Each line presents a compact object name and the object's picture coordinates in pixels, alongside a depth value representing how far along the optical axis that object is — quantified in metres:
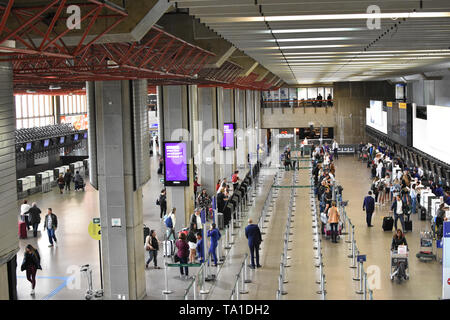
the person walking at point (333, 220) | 19.36
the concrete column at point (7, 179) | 9.04
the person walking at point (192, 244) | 17.27
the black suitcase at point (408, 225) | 21.53
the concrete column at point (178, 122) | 23.77
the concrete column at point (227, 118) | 34.16
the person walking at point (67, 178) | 35.59
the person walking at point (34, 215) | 23.02
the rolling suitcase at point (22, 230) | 22.84
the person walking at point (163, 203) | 25.17
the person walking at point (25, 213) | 23.86
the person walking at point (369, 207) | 22.06
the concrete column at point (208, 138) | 31.27
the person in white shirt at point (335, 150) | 49.47
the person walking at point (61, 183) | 35.31
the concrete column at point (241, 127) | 44.47
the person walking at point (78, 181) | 35.88
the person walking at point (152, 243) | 17.18
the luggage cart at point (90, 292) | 15.39
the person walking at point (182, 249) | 16.19
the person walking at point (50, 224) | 21.14
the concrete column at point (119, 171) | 15.10
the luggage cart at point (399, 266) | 15.36
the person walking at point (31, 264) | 15.64
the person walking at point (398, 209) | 21.06
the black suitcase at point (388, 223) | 21.52
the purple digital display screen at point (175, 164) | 21.59
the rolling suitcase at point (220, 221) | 22.05
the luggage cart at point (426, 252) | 17.47
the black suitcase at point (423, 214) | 23.47
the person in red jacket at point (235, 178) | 32.78
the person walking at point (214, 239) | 17.12
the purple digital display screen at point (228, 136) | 38.78
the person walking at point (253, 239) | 16.55
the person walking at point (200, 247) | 17.34
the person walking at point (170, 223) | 20.11
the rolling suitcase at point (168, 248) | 18.83
